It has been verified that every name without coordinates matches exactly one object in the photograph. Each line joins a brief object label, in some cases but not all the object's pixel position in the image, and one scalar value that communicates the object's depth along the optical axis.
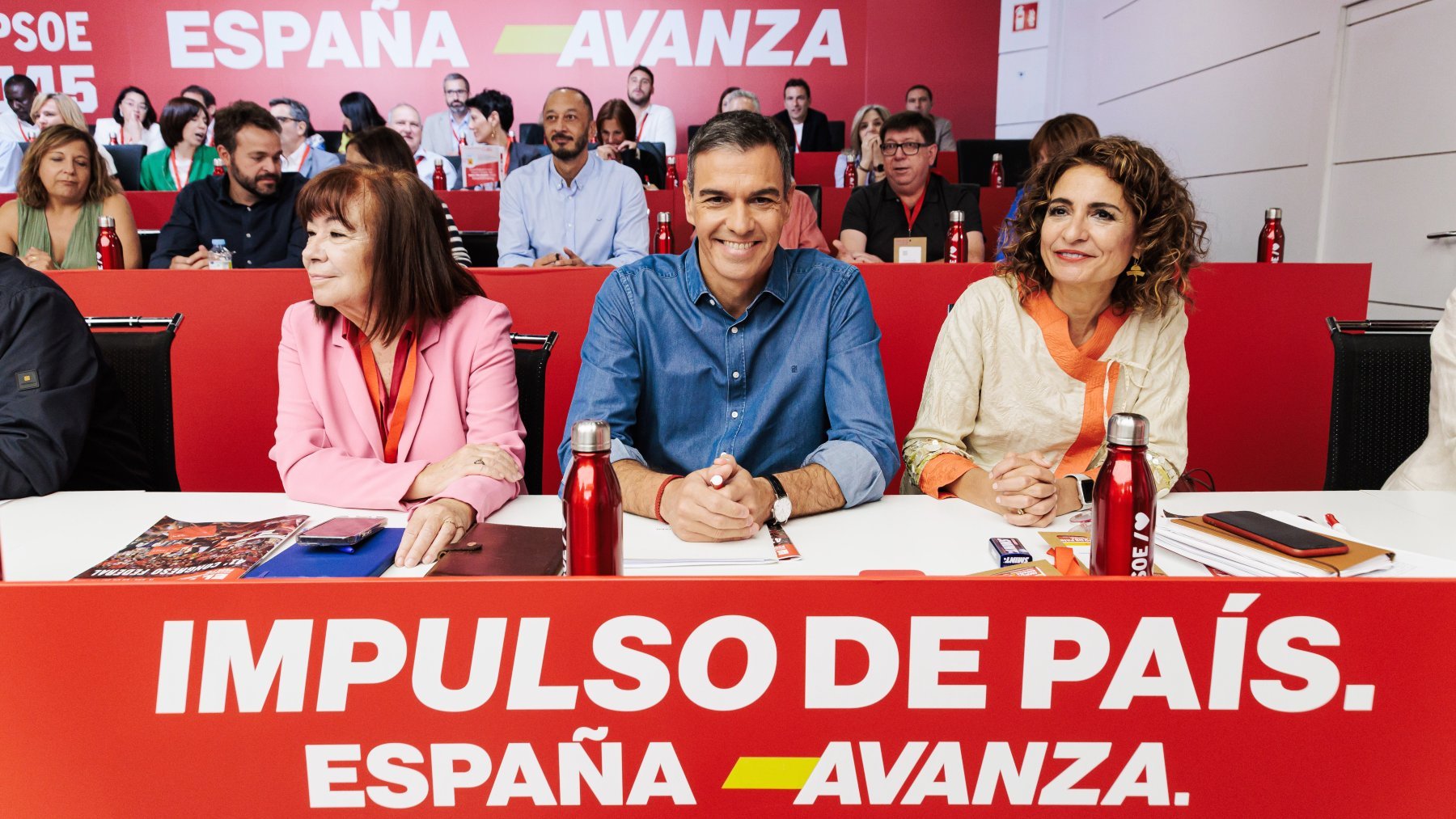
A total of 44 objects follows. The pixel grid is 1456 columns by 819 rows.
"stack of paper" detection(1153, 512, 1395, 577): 1.08
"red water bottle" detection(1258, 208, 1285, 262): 3.14
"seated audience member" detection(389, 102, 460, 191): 6.64
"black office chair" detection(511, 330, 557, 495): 1.75
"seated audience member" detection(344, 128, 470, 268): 3.51
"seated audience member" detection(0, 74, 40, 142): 8.26
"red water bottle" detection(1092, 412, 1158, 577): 0.94
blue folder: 1.08
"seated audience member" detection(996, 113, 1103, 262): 3.79
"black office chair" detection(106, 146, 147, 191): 6.59
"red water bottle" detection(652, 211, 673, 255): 3.68
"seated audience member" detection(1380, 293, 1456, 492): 1.63
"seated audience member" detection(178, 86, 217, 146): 7.95
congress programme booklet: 1.10
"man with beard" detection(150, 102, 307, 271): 3.53
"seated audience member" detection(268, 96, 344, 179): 6.35
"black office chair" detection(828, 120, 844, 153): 8.32
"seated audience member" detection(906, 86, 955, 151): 7.91
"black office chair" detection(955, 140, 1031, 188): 6.75
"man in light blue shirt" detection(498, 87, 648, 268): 4.09
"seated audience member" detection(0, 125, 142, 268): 3.57
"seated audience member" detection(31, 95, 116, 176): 6.02
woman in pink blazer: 1.60
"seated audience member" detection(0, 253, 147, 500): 1.45
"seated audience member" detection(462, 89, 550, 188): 6.62
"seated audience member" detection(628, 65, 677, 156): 8.05
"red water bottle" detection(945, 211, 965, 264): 3.29
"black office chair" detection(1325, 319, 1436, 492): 1.84
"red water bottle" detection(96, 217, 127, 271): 3.02
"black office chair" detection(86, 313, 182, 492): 1.81
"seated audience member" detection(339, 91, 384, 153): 7.29
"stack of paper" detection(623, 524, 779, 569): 1.14
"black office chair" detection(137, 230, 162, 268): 3.93
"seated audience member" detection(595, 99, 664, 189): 5.73
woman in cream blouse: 1.71
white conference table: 1.15
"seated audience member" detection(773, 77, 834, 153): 8.07
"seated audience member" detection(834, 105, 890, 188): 5.78
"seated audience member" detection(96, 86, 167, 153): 8.33
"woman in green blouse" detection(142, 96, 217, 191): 6.26
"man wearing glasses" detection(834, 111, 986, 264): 3.96
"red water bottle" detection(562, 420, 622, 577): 0.90
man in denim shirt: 1.60
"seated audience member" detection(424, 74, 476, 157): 7.97
